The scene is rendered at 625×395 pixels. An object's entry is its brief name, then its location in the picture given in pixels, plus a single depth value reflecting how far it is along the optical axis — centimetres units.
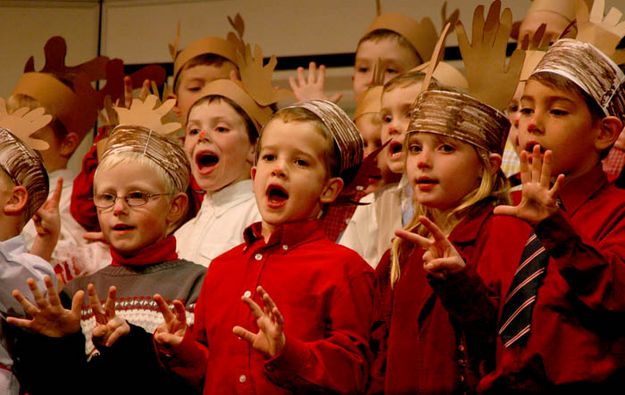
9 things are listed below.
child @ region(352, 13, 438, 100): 848
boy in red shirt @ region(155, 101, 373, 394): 540
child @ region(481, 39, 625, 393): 492
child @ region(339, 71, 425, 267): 705
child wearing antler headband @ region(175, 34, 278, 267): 782
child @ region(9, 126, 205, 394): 605
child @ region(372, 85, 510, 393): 545
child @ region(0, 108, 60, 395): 645
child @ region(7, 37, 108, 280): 869
